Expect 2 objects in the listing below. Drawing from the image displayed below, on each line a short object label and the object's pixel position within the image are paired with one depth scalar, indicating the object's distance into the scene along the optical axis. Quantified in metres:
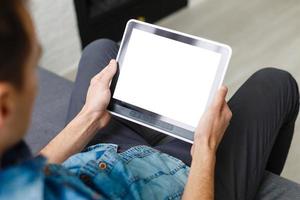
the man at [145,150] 0.55
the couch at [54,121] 1.01
